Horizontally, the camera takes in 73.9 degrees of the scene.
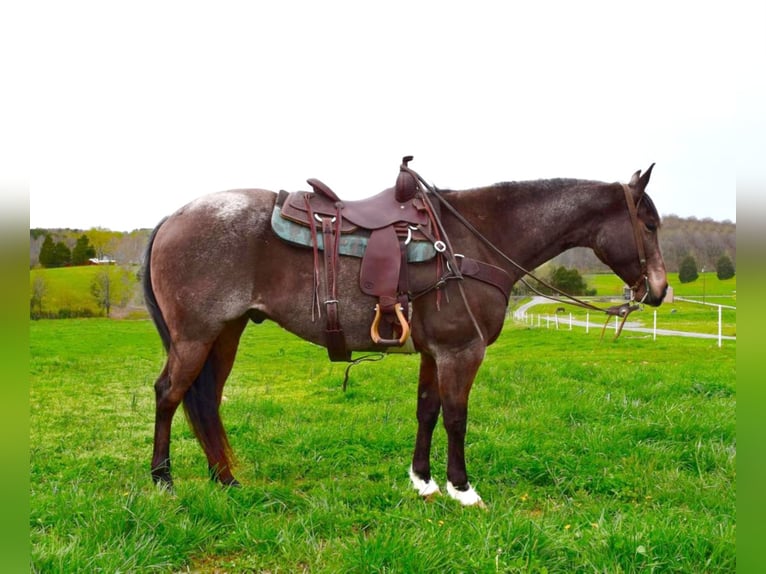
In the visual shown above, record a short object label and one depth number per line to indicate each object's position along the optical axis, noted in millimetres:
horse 3984
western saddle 3889
